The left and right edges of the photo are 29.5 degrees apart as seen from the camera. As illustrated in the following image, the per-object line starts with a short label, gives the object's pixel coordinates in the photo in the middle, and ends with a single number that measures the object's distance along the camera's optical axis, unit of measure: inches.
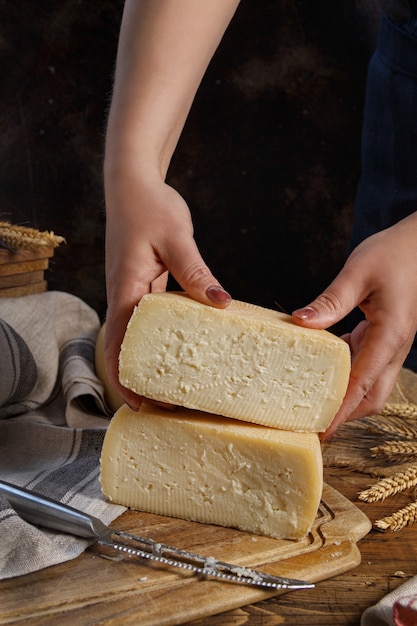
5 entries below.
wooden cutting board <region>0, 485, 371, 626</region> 52.1
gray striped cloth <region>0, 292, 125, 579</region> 57.7
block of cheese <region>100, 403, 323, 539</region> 62.5
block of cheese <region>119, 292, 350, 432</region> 61.5
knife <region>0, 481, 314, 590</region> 56.0
